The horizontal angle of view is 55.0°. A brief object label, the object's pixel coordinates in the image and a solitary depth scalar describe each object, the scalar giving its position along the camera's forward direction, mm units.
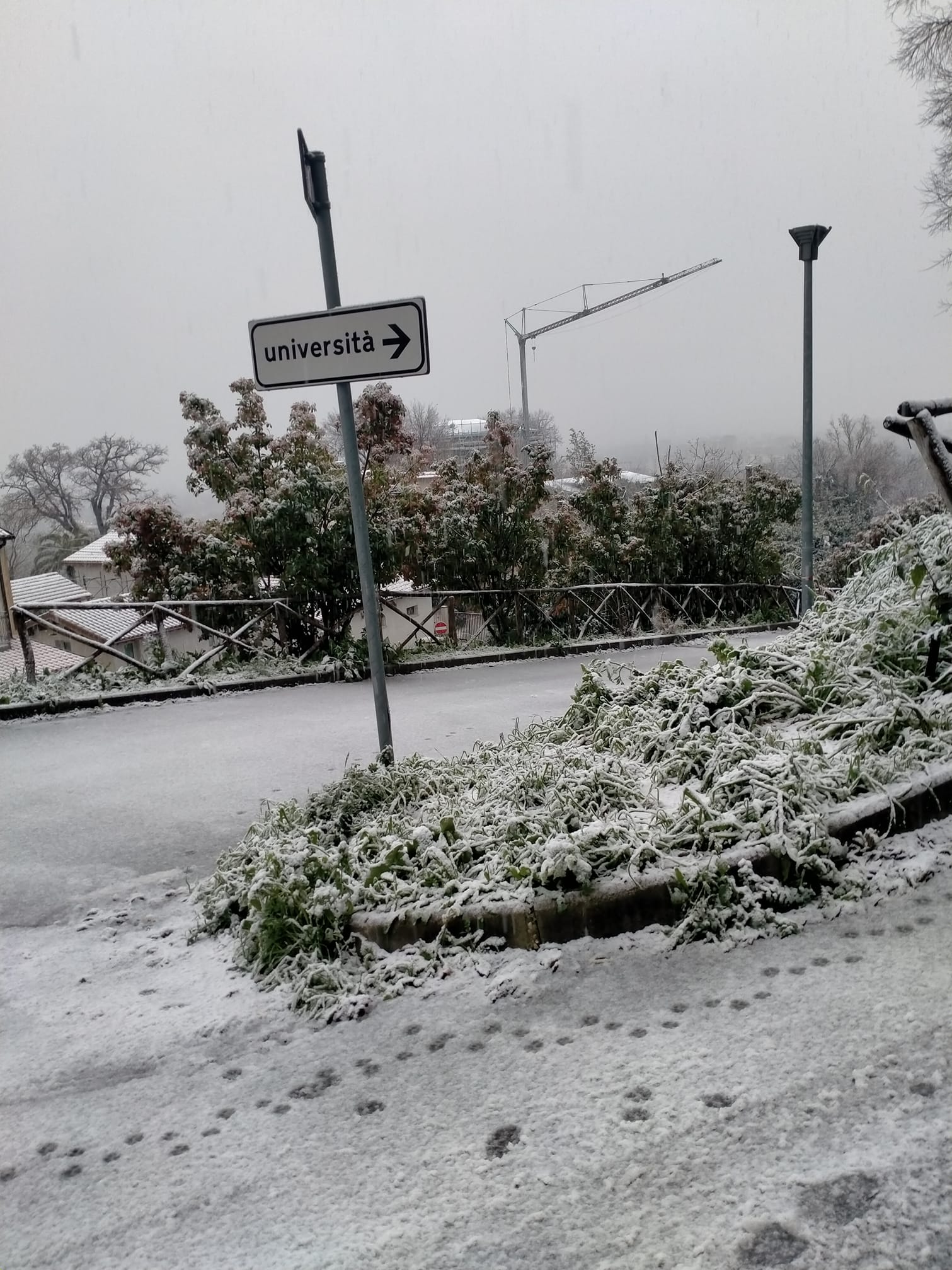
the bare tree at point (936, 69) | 16344
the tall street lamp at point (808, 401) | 11453
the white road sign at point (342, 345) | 3758
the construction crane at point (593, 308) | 51281
